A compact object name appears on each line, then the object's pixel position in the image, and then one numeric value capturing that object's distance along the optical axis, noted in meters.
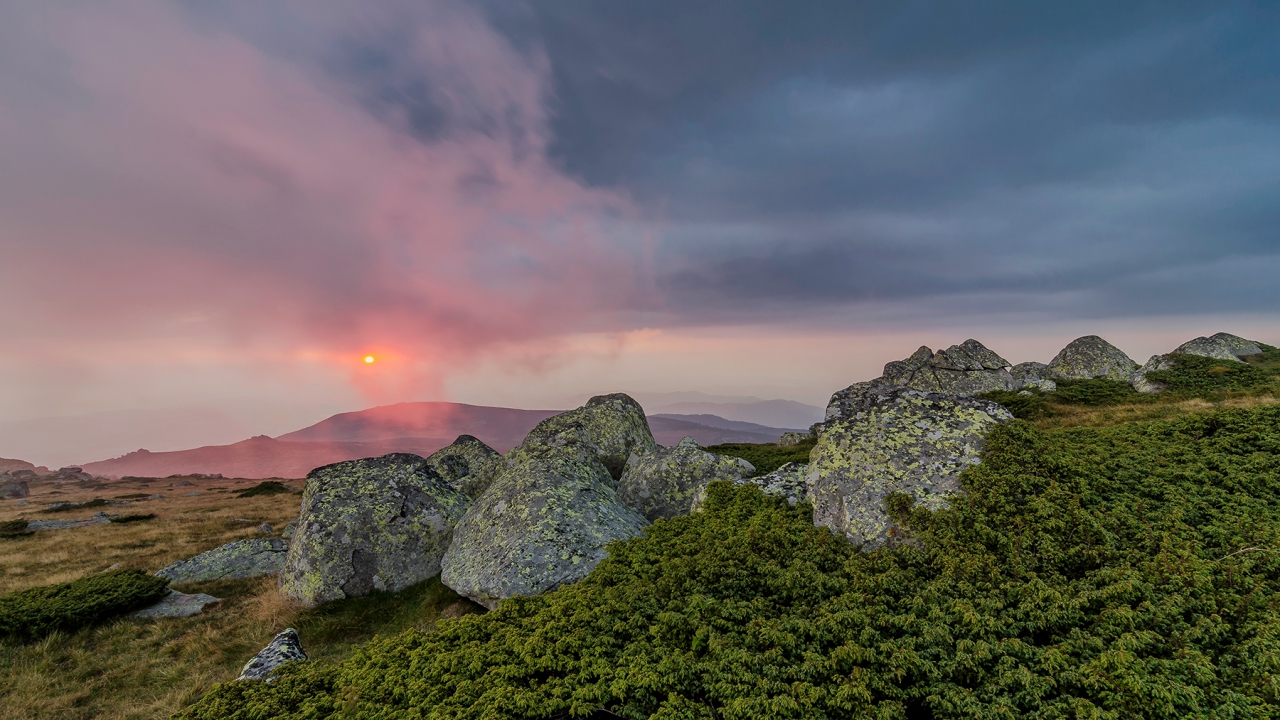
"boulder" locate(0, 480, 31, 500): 60.03
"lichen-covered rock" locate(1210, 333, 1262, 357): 41.91
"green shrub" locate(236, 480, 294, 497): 52.19
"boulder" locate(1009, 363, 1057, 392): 37.08
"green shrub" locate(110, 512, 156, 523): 34.66
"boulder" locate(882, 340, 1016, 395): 42.94
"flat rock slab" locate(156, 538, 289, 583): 18.53
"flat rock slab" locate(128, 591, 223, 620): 14.77
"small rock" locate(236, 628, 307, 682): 8.62
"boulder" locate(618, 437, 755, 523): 15.83
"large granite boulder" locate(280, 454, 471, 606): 14.46
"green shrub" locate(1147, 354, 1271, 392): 28.17
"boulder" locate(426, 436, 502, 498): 20.29
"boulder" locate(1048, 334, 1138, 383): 43.78
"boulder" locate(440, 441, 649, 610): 11.72
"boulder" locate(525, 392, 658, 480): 20.17
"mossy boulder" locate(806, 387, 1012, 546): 9.46
